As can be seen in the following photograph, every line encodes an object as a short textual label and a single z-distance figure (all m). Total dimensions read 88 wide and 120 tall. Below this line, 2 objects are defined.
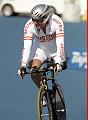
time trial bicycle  13.87
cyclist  13.82
